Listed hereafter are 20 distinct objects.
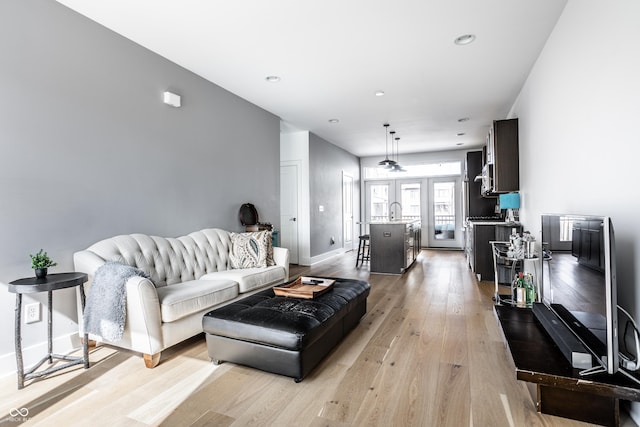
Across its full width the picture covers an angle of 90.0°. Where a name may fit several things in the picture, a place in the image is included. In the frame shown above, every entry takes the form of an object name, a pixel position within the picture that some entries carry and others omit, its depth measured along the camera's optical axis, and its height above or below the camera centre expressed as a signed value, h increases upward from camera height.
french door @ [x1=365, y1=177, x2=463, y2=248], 8.68 +0.22
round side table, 2.02 -0.59
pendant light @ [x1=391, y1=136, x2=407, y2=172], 5.90 +0.85
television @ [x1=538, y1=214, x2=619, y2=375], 1.37 -0.37
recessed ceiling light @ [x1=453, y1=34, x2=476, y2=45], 3.03 +1.66
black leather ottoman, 2.02 -0.78
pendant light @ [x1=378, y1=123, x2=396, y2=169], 5.75 +1.67
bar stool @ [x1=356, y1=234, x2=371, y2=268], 6.26 -0.59
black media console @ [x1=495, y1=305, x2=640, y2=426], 1.44 -0.81
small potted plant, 2.14 -0.32
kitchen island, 5.41 -0.57
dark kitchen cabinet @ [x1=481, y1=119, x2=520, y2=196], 4.54 +0.81
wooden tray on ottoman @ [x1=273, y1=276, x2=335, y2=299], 2.59 -0.63
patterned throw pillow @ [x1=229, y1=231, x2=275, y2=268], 3.64 -0.40
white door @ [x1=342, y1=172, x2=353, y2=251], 8.34 +0.07
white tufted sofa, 2.29 -0.61
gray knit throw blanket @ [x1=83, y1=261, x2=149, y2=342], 2.27 -0.62
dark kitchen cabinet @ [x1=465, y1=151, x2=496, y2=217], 7.01 +0.41
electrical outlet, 2.35 -0.70
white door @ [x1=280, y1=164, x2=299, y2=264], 6.57 +0.12
